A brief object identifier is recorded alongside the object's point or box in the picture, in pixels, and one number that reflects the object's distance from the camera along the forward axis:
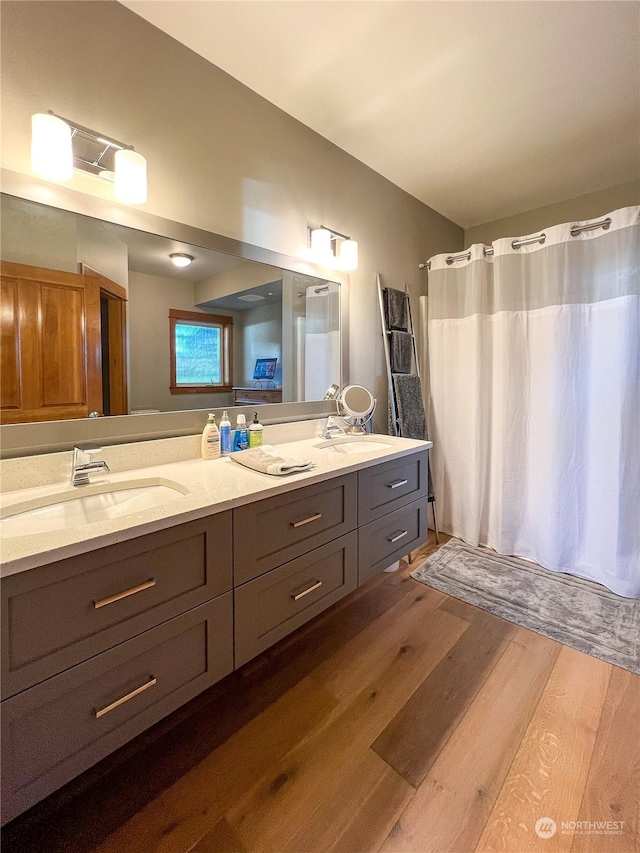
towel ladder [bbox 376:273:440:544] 2.40
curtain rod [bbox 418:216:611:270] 2.01
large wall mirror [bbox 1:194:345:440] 1.15
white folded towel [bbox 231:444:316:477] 1.28
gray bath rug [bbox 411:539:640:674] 1.65
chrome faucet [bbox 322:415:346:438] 2.01
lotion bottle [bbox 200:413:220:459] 1.50
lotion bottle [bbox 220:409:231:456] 1.57
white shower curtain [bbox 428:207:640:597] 1.99
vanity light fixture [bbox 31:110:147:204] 1.12
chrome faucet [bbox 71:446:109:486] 1.15
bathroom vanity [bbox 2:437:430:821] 0.76
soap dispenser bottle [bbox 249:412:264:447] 1.67
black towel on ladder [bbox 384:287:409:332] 2.44
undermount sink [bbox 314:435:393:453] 1.92
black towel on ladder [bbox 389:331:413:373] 2.48
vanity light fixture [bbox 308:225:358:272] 1.97
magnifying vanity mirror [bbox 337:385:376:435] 2.15
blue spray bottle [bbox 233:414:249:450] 1.63
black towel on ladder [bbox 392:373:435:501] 2.47
